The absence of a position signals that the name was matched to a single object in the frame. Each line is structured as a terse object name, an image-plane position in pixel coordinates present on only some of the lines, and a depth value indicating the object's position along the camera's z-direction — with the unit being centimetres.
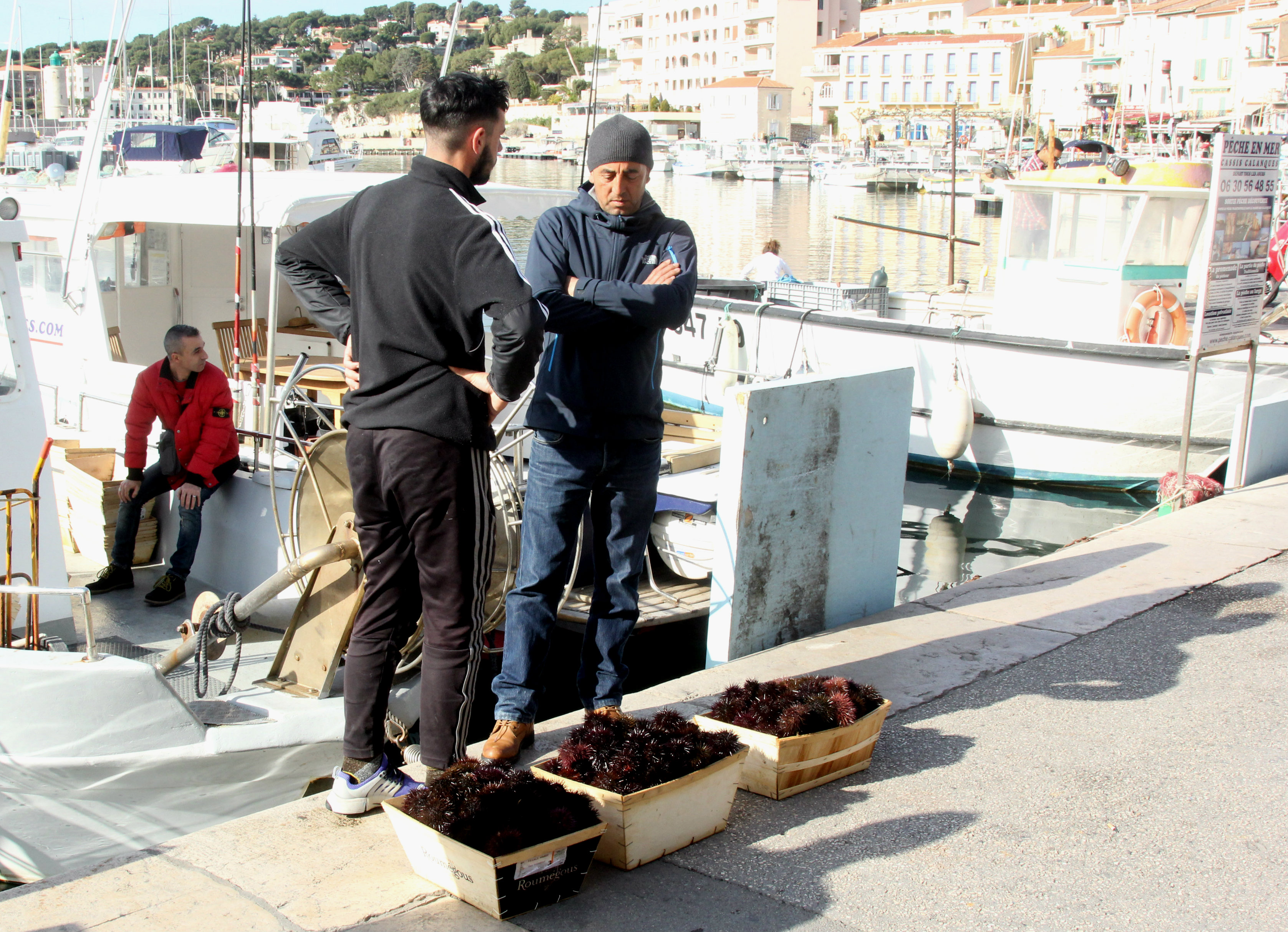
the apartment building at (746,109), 11200
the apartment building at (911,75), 9400
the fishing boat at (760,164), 8469
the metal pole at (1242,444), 809
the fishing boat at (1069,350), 1203
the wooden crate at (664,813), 295
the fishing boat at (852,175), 7500
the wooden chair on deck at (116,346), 895
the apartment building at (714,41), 12438
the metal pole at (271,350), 680
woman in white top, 1667
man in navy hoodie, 368
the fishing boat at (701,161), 8931
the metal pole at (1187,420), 785
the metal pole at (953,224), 1772
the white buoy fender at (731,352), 1402
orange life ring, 1248
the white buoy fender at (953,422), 1269
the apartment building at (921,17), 11850
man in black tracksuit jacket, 304
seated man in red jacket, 693
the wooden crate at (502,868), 270
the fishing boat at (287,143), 2294
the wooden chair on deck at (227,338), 995
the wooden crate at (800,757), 338
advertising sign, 756
